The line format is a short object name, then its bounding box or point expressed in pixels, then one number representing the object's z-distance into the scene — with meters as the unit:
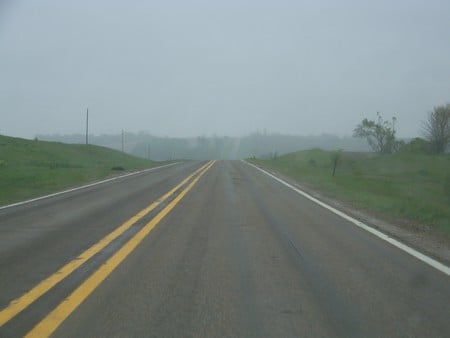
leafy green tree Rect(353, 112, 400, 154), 77.38
